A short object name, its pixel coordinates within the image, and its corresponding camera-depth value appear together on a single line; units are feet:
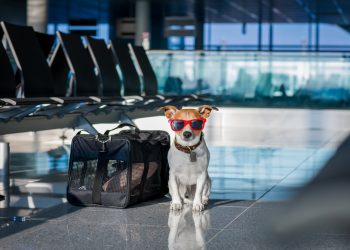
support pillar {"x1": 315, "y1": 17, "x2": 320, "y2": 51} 82.00
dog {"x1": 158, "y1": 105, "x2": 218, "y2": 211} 11.17
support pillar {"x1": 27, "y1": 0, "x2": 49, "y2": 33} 63.53
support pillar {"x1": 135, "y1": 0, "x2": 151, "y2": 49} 70.64
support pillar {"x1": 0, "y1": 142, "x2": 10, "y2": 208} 15.55
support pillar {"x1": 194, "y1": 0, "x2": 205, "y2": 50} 80.53
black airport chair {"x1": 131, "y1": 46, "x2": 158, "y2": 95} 30.40
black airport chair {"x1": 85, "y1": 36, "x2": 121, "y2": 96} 25.62
